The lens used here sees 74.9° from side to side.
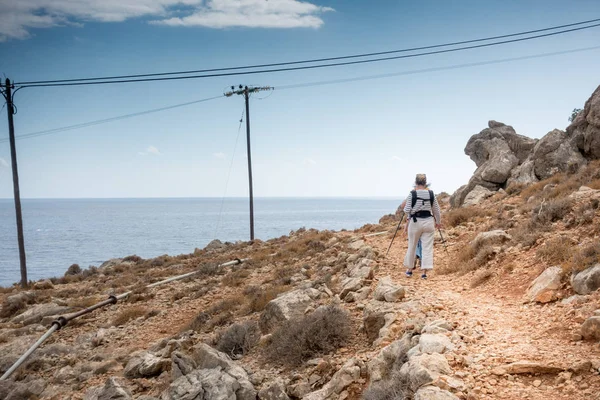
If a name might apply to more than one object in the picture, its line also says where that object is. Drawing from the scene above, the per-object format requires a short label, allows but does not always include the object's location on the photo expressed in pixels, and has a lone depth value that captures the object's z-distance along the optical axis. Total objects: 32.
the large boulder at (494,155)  25.38
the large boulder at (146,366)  9.82
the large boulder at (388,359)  6.41
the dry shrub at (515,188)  21.56
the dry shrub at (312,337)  8.21
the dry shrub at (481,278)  10.06
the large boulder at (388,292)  9.21
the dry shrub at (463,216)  17.89
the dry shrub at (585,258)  7.69
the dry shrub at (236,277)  17.33
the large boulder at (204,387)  7.37
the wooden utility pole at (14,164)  22.36
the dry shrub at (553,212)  11.80
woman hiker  10.93
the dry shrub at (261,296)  13.11
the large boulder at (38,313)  15.99
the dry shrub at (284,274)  15.25
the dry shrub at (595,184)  13.96
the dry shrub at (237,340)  9.82
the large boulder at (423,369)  5.24
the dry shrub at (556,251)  8.96
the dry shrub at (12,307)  17.56
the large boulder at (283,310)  10.23
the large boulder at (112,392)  8.42
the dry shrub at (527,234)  10.81
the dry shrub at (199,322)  12.63
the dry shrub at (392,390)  5.23
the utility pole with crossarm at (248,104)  30.16
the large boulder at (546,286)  7.67
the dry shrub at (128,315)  14.76
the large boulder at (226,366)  7.50
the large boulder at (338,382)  6.53
